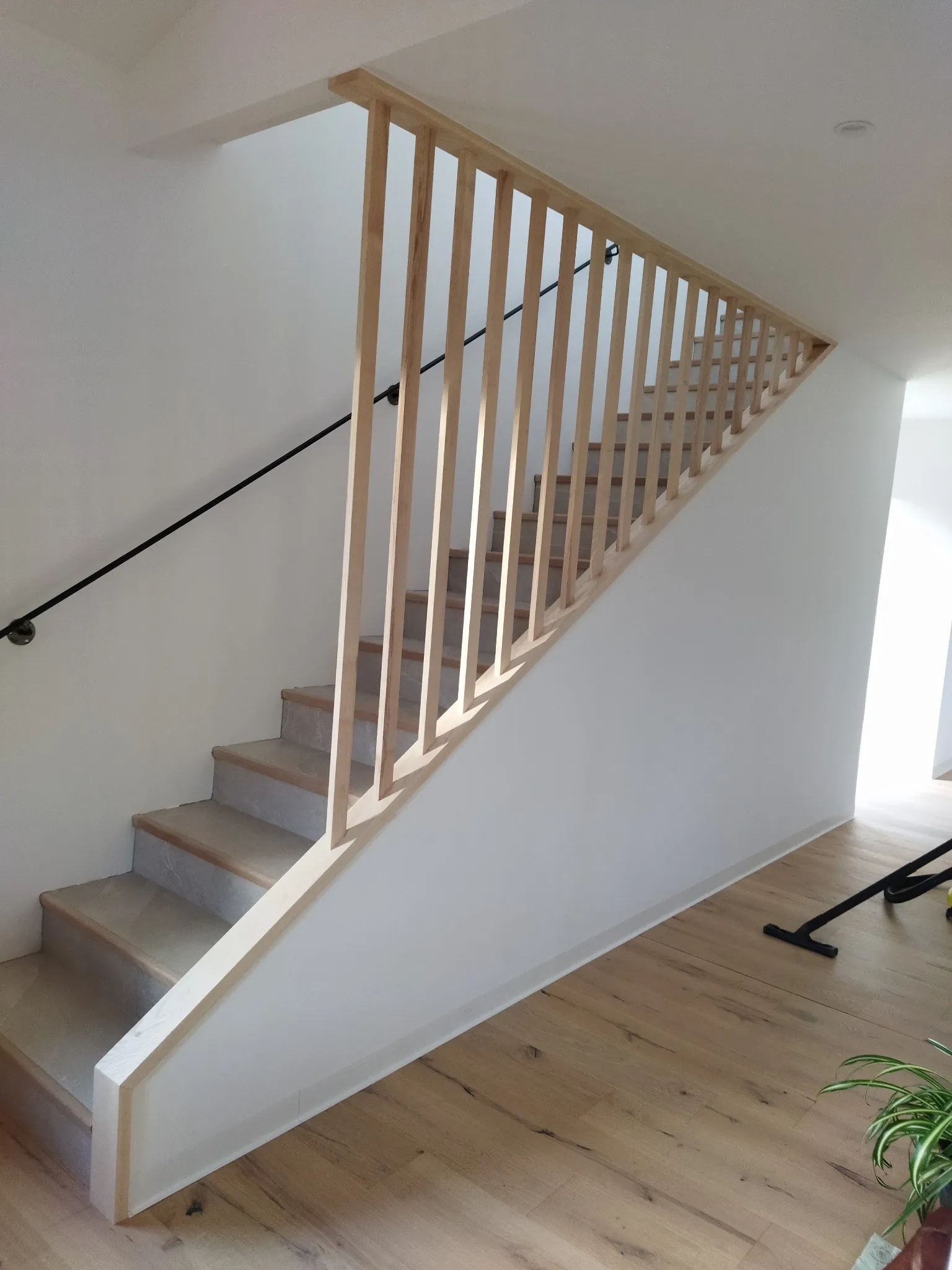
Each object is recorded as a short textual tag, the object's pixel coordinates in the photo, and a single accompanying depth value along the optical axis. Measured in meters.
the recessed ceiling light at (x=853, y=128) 2.04
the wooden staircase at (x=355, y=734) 2.15
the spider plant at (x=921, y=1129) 1.48
